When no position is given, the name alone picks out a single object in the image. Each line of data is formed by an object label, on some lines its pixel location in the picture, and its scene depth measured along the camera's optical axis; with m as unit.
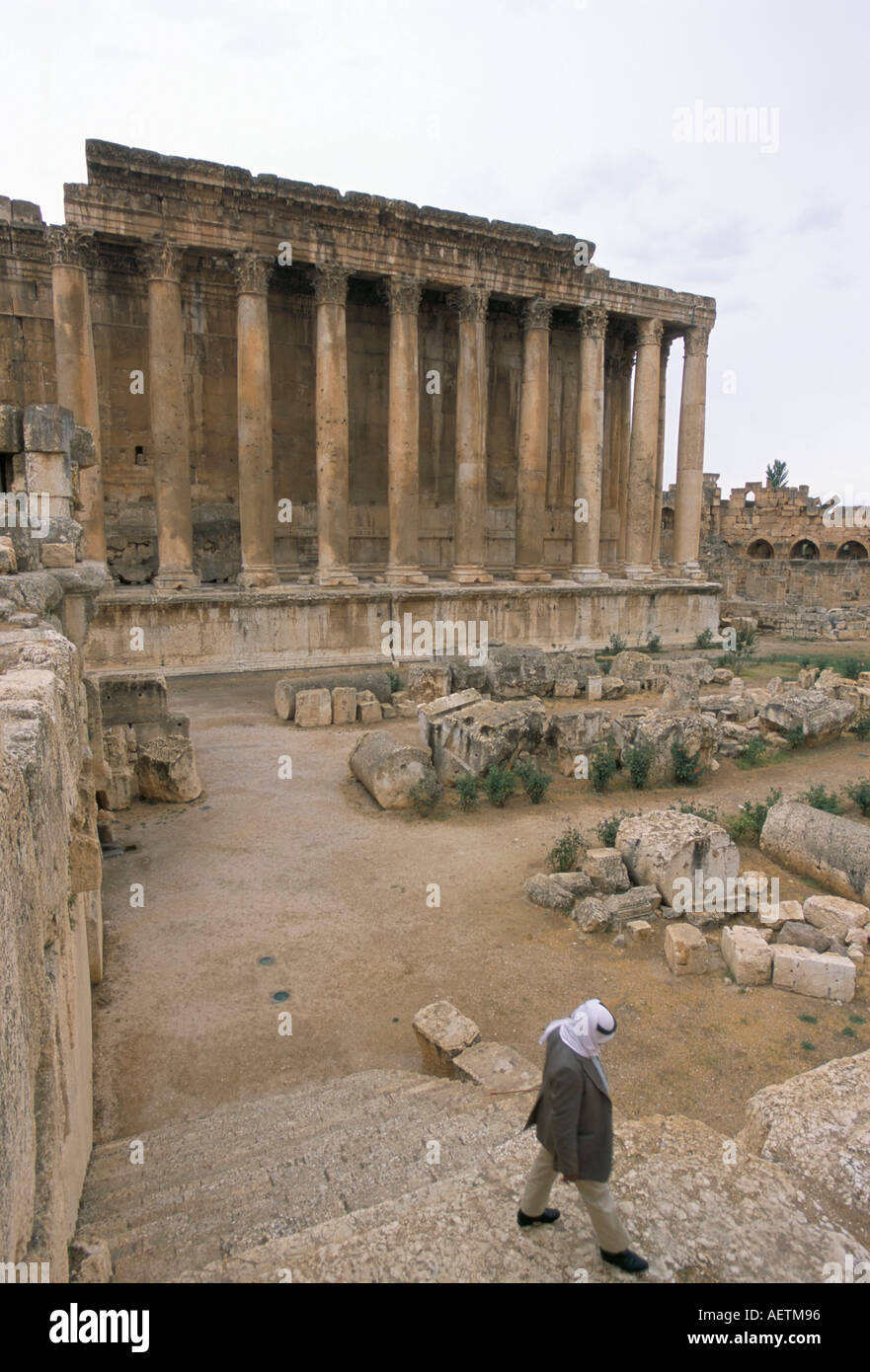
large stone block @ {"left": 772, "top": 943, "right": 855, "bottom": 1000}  6.15
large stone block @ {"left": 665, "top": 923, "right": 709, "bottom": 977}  6.55
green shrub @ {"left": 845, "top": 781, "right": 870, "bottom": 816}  9.80
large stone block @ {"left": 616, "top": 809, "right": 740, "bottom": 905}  7.72
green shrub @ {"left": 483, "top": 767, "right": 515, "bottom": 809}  10.47
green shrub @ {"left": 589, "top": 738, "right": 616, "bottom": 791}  11.04
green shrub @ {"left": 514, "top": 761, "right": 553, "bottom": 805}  10.52
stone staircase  3.00
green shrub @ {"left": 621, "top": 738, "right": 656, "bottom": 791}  11.16
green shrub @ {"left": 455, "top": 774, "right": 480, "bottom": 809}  10.36
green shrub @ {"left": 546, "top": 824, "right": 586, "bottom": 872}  8.27
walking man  3.09
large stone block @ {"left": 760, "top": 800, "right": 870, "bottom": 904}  7.89
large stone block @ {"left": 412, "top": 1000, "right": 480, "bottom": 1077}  5.34
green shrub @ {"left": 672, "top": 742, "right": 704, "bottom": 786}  11.31
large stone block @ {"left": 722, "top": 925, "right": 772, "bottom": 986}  6.38
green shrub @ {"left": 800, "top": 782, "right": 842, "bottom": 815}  9.73
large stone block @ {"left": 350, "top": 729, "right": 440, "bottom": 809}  10.37
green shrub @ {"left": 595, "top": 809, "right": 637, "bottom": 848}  8.74
